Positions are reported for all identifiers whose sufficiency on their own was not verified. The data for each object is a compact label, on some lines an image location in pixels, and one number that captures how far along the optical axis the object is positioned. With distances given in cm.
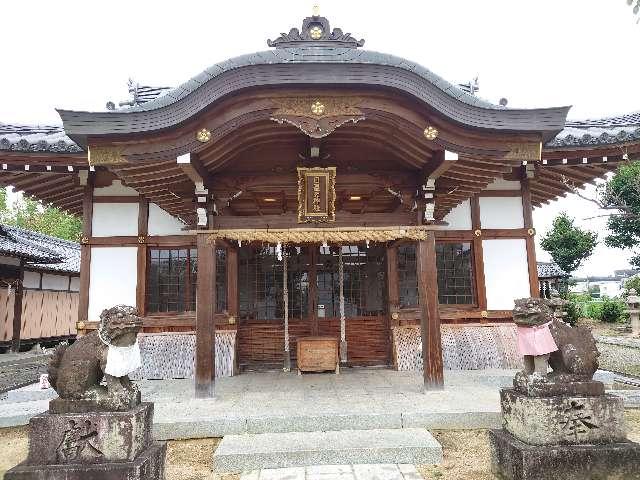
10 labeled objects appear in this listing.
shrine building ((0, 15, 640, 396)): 614
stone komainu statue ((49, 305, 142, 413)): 409
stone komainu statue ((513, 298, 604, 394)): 429
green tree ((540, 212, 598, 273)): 2977
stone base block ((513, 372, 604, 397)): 427
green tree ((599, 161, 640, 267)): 793
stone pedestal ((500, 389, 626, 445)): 416
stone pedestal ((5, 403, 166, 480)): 396
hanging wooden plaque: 701
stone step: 484
